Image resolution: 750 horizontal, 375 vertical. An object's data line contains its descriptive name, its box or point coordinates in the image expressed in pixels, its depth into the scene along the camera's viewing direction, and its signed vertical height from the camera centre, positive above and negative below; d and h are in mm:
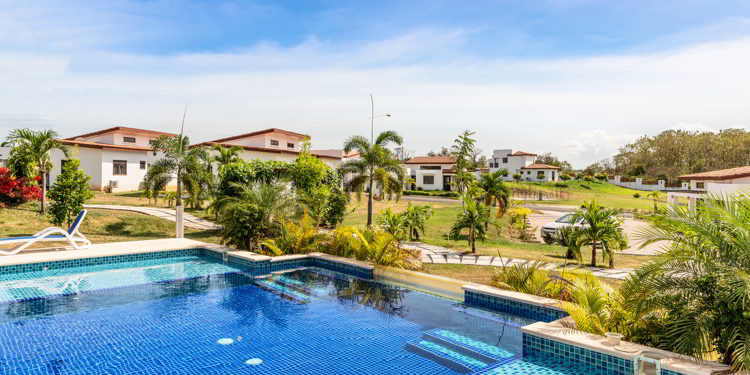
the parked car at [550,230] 16641 -1558
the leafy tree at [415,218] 14134 -992
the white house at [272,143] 33000 +3573
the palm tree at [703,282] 4086 -892
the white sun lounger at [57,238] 10078 -1266
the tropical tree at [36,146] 16031 +1367
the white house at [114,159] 27016 +1583
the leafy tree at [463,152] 17953 +1432
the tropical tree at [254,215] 11383 -766
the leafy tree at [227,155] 22625 +1575
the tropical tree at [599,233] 10195 -1014
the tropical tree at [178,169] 15398 +540
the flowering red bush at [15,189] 16689 -221
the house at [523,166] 64375 +3474
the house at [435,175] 50438 +1385
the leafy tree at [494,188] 16234 +0
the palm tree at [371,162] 16969 +939
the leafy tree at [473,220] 12406 -904
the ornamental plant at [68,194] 13047 -298
